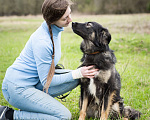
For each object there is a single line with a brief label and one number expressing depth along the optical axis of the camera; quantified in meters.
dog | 2.71
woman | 2.43
